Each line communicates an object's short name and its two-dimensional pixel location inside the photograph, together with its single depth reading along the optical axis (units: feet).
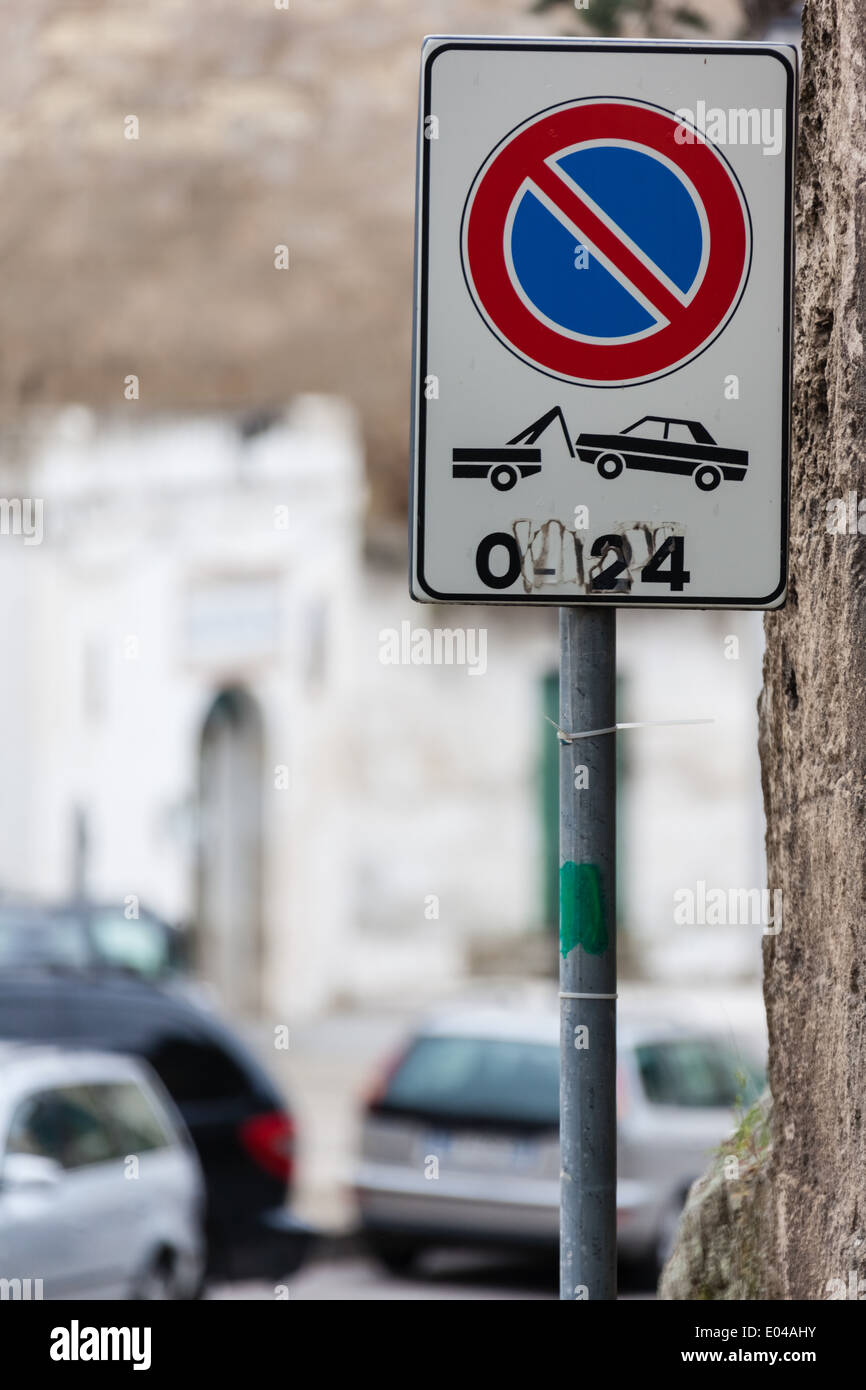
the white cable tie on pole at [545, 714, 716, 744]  17.16
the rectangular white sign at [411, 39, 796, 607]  17.43
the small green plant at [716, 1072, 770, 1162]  24.30
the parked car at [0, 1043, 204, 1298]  48.39
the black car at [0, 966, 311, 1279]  63.36
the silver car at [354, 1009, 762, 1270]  67.82
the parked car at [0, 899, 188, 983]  112.78
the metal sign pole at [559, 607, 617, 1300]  16.78
